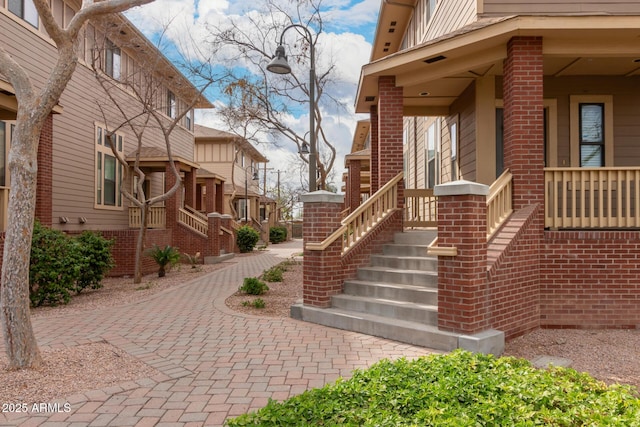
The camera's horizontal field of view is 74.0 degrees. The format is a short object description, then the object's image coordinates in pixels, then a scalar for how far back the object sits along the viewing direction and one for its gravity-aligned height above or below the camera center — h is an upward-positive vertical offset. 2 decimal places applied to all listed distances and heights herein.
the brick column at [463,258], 4.95 -0.44
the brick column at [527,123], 6.29 +1.46
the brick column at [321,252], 6.71 -0.49
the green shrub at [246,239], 21.56 -0.95
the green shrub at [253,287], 8.91 -1.40
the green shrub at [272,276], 11.25 -1.49
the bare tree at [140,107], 11.24 +4.07
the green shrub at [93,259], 8.91 -0.84
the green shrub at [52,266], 7.85 -0.90
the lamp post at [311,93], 8.51 +2.62
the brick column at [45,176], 9.98 +1.03
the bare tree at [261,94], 14.95 +4.84
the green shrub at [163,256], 12.05 -1.03
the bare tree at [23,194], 4.31 +0.26
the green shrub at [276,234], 32.69 -1.10
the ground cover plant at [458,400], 2.88 -1.33
